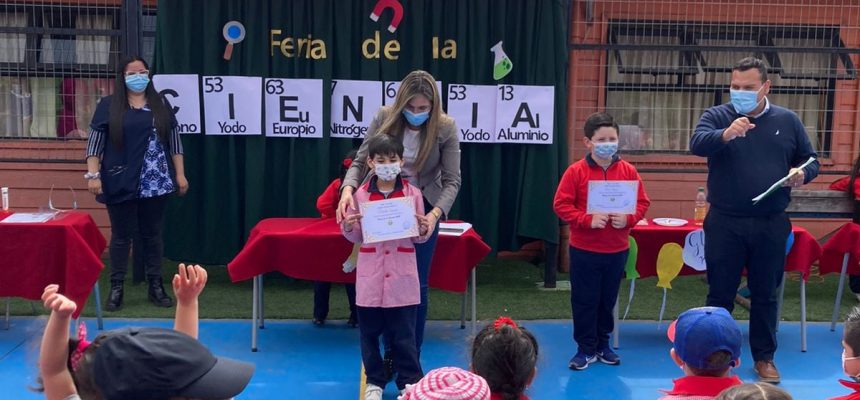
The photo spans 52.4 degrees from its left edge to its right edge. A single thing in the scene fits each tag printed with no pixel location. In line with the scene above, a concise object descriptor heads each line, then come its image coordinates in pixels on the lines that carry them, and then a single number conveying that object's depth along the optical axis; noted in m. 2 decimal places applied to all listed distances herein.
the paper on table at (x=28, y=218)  5.07
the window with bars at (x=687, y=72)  7.18
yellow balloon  5.15
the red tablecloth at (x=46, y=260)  4.99
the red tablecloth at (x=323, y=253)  4.93
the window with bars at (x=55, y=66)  6.88
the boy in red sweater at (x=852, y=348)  2.73
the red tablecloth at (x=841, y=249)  5.41
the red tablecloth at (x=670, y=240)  5.05
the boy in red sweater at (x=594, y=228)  4.51
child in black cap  1.67
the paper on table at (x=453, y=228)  5.01
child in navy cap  2.58
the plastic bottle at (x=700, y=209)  5.49
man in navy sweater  4.26
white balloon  5.14
